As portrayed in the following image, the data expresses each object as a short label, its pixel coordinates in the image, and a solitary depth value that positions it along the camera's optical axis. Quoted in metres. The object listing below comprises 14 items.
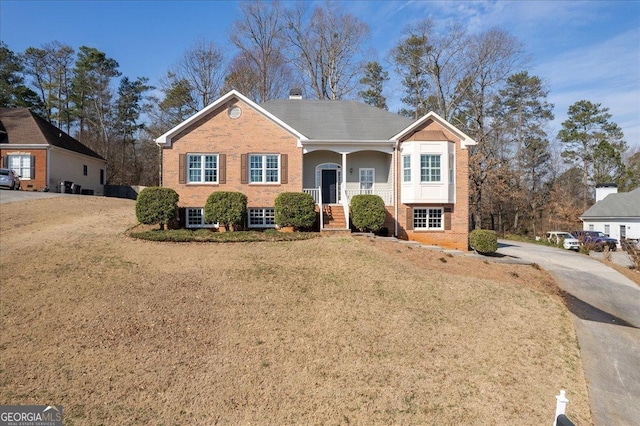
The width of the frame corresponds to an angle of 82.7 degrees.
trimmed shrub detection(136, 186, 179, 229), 14.46
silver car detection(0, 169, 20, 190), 23.58
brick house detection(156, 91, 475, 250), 16.75
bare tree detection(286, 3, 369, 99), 34.59
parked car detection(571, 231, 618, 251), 26.67
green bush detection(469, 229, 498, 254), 16.34
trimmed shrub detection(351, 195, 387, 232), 15.45
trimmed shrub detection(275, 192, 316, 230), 15.27
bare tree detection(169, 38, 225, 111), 35.34
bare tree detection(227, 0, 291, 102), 34.78
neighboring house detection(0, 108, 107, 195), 25.64
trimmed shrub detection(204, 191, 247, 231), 15.02
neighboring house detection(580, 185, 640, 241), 31.77
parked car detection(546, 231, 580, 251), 24.38
